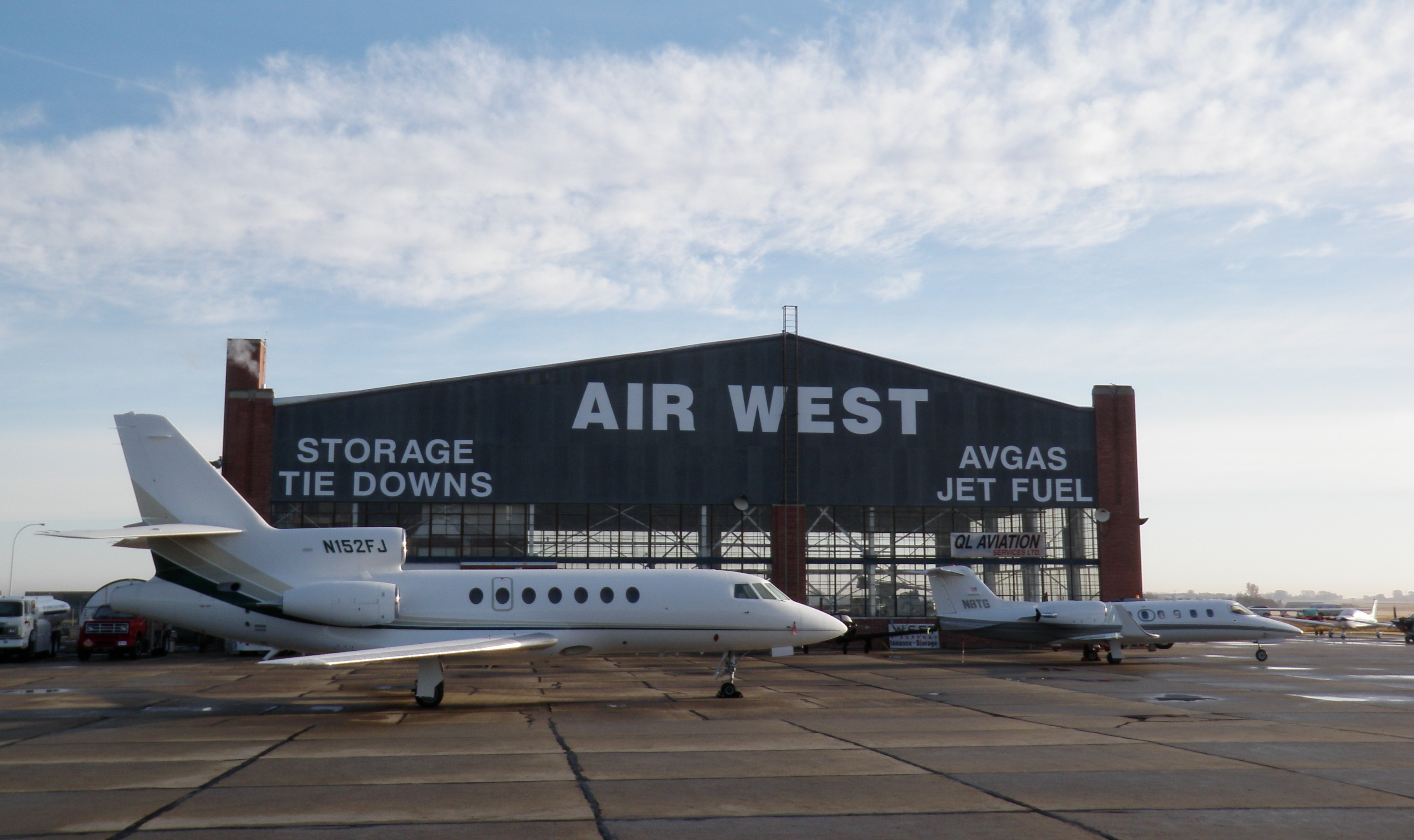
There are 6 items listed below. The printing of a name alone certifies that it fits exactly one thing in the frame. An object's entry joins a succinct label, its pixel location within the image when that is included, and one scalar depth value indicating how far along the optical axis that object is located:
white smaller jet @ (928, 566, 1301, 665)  36.06
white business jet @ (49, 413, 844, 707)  21.05
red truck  37.56
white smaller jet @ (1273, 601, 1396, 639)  62.75
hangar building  40.53
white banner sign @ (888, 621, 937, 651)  41.53
